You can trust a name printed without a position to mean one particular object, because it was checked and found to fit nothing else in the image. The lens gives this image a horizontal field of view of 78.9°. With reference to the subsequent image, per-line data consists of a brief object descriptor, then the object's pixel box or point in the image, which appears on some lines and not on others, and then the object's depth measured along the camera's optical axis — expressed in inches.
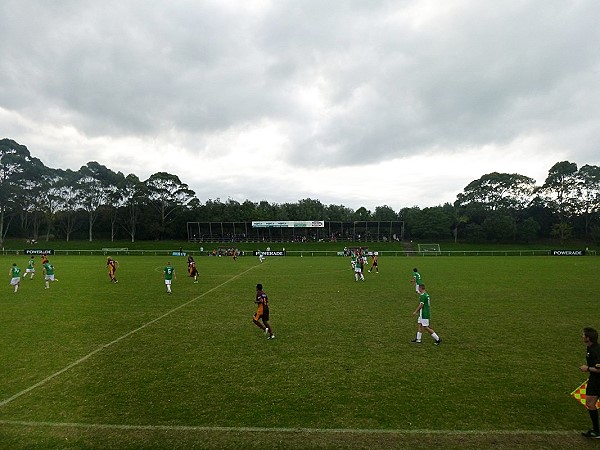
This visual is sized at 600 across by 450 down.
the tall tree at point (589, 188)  3006.9
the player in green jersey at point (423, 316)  396.8
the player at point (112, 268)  886.4
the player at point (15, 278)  749.3
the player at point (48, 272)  799.3
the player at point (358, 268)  929.4
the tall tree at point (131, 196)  3144.7
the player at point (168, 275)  725.3
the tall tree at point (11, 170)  2625.5
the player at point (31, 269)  950.0
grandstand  2972.4
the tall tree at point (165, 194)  3228.3
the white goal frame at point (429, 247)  2655.0
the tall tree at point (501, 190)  3339.1
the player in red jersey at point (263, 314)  416.1
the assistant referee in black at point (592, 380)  213.9
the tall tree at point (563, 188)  3083.2
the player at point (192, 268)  928.9
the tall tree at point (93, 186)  3002.0
